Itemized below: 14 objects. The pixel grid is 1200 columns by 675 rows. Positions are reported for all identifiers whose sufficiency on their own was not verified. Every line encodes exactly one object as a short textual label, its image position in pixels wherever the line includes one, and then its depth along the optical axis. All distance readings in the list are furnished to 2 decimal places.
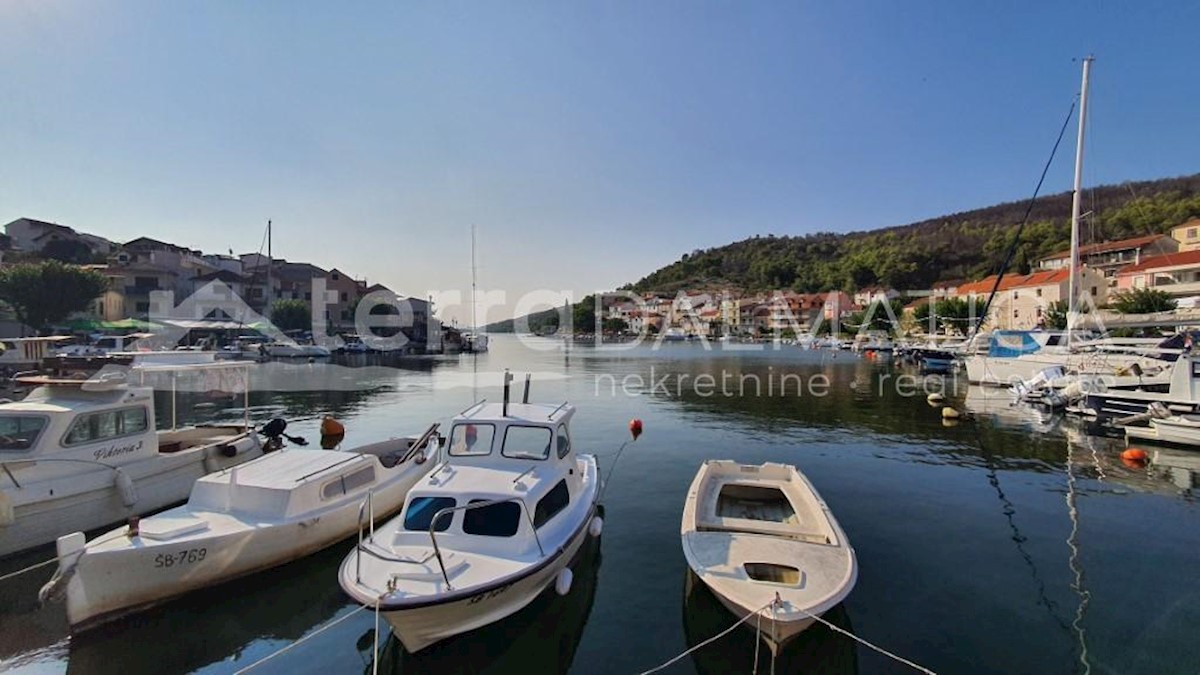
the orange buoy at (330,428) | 21.78
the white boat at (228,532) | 7.59
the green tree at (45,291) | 42.75
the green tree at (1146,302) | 42.31
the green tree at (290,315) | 71.56
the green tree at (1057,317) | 52.69
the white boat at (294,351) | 59.72
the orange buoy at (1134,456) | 17.66
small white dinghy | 6.78
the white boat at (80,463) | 10.09
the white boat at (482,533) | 6.68
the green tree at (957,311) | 68.25
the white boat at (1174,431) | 18.53
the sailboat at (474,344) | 87.21
